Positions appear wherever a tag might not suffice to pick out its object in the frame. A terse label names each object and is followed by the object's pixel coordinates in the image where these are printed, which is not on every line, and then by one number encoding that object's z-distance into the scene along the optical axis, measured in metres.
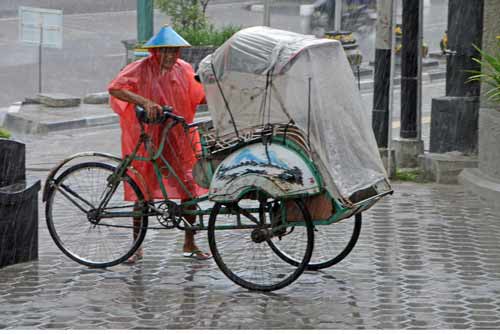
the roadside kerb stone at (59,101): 17.94
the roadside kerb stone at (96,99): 18.52
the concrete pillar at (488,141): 10.99
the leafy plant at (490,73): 10.80
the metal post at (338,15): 23.39
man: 8.49
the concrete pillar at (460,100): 12.26
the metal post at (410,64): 12.88
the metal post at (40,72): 18.64
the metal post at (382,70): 12.15
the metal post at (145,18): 17.03
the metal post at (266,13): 16.81
